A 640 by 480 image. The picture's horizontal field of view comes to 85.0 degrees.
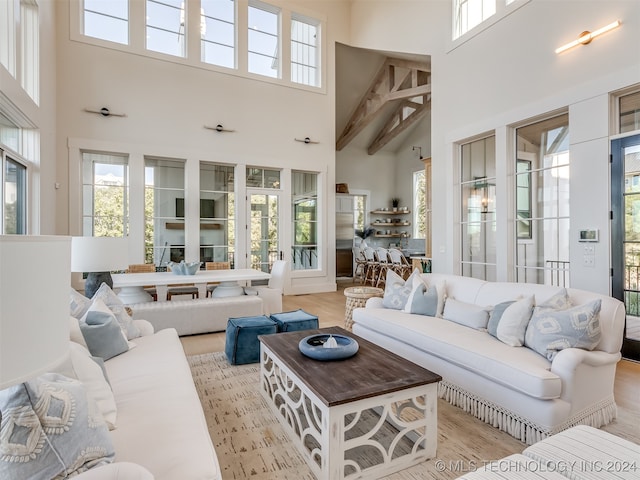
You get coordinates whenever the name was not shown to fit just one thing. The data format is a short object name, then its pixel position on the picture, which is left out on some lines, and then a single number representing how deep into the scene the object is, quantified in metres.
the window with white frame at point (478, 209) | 4.81
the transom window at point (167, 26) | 6.14
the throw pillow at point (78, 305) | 2.32
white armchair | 4.96
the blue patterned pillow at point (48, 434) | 0.91
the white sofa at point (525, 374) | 1.97
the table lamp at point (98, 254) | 2.82
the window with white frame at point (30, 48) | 4.26
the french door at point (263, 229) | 6.93
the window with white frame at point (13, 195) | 3.64
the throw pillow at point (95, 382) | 1.47
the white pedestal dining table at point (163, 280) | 4.23
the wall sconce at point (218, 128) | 6.49
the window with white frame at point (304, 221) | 7.40
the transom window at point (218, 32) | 6.52
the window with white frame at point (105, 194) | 5.76
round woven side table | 4.21
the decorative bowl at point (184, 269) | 4.76
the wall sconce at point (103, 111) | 5.65
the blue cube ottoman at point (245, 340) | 3.21
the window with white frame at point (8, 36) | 3.50
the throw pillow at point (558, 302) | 2.37
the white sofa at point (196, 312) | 3.98
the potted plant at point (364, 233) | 10.25
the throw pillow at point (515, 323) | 2.43
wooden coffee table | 1.68
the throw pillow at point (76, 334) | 1.97
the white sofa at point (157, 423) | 1.19
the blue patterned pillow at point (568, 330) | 2.10
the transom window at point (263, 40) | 6.92
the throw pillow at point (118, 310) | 2.59
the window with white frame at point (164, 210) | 6.14
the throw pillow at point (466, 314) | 2.85
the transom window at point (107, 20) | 5.70
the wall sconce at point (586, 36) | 3.34
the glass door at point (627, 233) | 3.28
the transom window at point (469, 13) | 4.72
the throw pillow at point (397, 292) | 3.58
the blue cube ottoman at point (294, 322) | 3.37
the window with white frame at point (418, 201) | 10.01
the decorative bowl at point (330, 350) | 2.14
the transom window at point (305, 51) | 7.36
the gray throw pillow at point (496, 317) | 2.63
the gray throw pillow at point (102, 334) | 2.18
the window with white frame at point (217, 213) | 6.57
